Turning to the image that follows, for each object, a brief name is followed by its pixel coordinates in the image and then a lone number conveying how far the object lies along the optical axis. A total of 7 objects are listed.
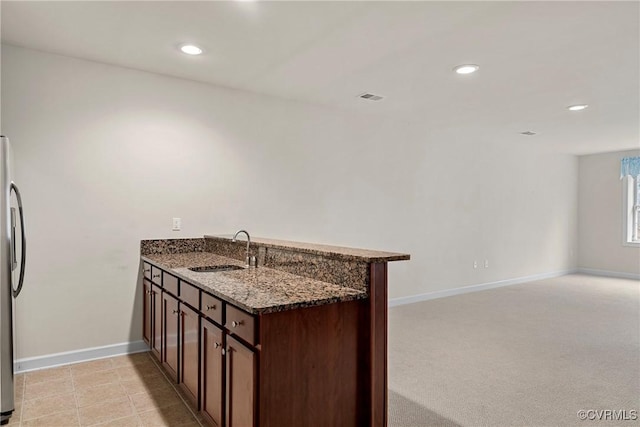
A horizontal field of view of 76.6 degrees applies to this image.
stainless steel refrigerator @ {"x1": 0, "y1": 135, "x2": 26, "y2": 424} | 2.39
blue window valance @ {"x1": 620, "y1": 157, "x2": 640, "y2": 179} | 7.50
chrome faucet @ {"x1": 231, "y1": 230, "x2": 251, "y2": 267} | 2.98
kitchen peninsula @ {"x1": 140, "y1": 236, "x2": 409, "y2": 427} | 1.78
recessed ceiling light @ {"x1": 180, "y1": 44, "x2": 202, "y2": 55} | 3.09
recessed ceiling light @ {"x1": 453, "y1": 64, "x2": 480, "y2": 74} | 3.45
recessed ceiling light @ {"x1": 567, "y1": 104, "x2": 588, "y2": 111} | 4.61
